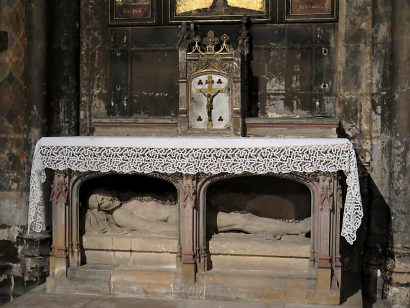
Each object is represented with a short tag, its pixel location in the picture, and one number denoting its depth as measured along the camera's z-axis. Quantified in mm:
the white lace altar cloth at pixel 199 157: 5793
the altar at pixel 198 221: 5879
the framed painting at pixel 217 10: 7504
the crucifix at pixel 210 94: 6773
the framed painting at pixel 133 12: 7707
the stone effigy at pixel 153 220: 6401
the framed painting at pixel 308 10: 7395
